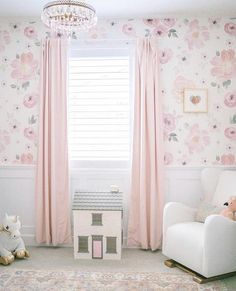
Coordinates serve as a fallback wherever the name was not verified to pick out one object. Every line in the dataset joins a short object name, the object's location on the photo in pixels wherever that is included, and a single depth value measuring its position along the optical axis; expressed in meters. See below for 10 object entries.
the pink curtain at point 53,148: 4.19
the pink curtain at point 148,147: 4.13
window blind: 4.30
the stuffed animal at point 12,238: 3.81
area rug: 3.13
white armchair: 3.19
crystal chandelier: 2.69
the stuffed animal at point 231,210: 3.37
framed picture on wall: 4.21
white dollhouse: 3.82
